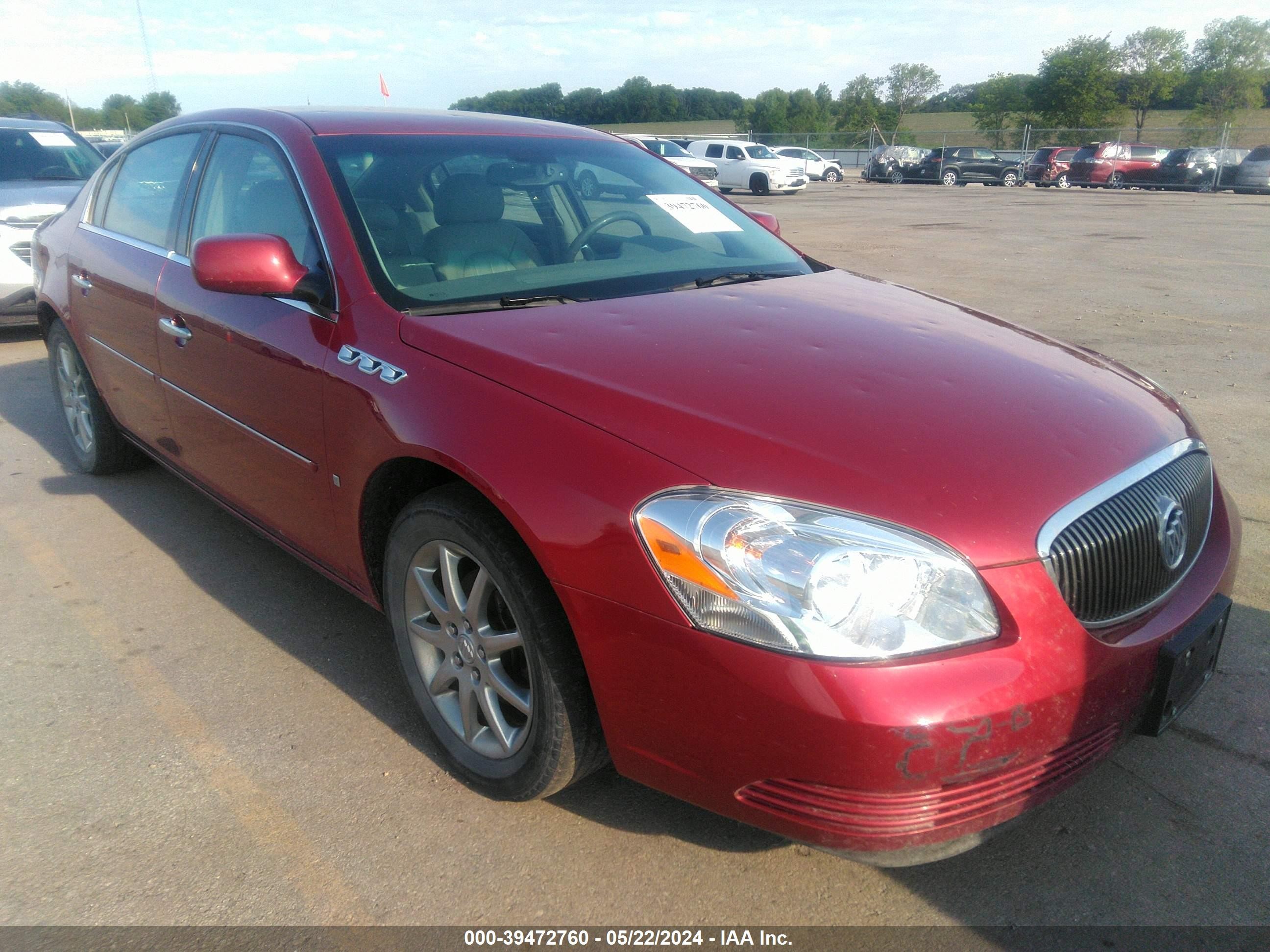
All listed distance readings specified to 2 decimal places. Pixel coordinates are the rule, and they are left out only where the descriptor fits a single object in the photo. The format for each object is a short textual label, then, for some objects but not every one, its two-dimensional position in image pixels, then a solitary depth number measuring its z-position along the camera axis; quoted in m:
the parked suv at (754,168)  29.45
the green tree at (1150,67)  62.41
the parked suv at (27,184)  7.35
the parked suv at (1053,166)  33.09
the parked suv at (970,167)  35.00
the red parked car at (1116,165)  31.72
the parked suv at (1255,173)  27.92
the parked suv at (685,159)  25.66
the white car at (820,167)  38.28
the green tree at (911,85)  93.38
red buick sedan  1.76
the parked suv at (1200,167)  29.62
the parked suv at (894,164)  37.03
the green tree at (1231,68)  59.06
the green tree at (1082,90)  61.91
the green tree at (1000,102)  68.56
